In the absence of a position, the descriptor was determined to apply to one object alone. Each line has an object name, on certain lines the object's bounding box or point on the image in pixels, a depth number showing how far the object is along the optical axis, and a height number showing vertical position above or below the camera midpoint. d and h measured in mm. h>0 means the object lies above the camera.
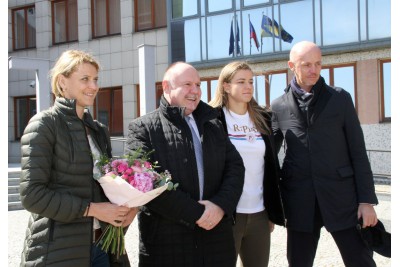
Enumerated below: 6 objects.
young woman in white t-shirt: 4062 -332
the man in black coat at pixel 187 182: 3365 -345
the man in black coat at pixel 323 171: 3871 -321
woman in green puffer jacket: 2854 -268
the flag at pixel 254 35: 17297 +3419
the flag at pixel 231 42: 17844 +3292
